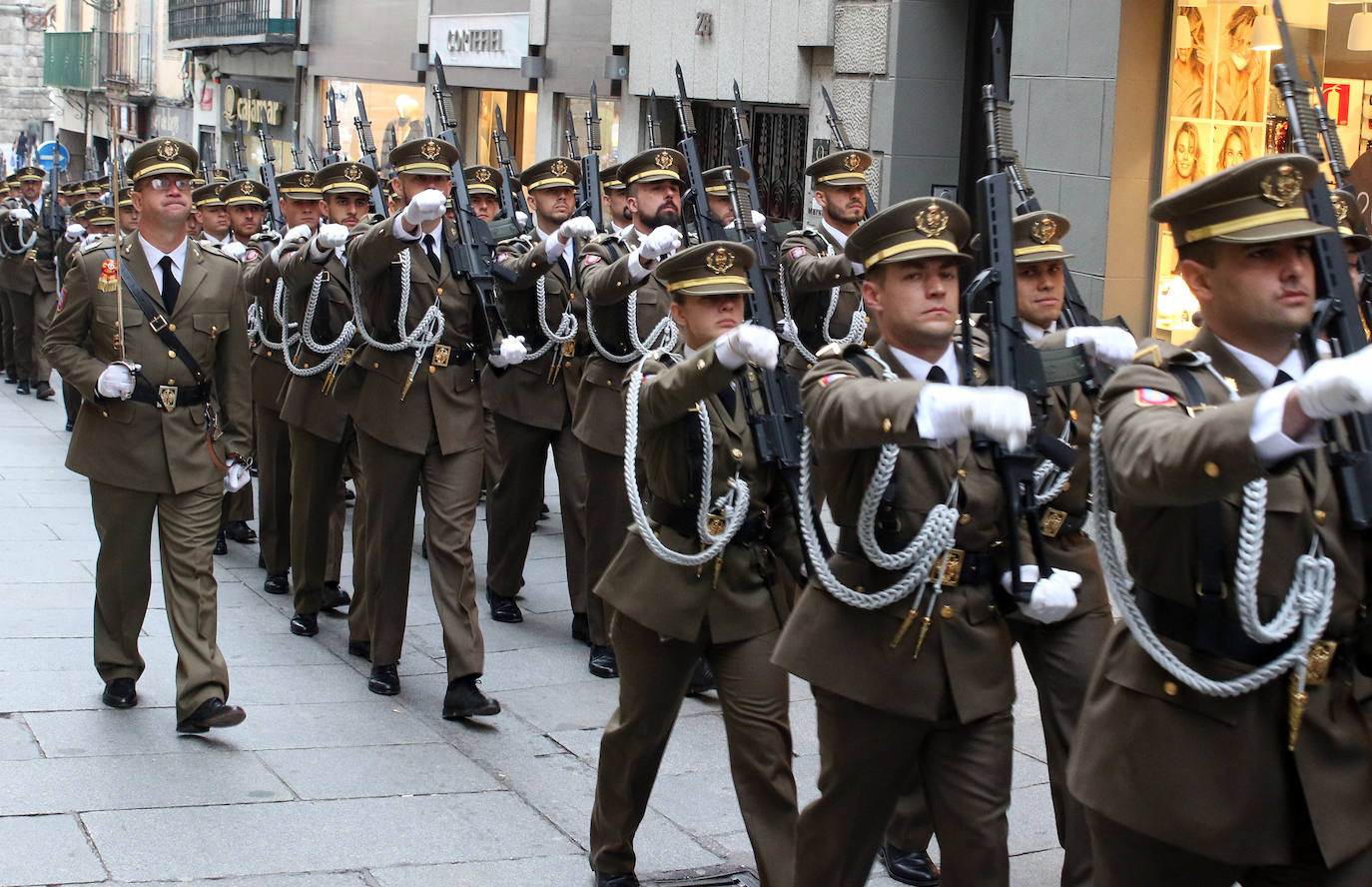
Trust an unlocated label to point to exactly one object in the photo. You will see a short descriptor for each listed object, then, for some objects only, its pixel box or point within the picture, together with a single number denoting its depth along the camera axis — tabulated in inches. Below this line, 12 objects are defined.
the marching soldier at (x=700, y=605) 181.8
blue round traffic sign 858.5
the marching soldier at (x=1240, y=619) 122.6
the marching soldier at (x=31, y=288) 676.1
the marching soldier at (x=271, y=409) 349.1
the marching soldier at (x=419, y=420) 267.9
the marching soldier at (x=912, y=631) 153.8
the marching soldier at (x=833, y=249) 319.3
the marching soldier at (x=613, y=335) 281.6
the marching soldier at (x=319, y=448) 316.5
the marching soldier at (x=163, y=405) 246.5
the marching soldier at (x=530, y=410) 321.4
